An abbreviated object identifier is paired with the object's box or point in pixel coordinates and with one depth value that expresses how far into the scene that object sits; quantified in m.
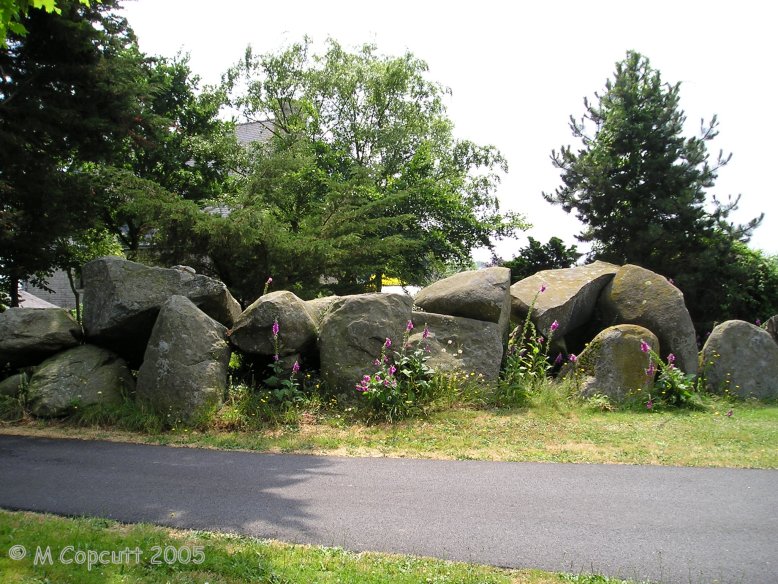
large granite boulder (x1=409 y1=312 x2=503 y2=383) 9.23
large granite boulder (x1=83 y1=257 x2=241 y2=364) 8.78
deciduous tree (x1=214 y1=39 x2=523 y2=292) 12.35
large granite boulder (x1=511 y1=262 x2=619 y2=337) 10.24
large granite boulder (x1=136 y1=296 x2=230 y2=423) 7.87
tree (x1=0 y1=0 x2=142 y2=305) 10.05
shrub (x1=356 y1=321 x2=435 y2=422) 8.21
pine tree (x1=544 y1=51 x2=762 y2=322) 13.95
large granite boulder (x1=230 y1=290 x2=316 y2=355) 8.70
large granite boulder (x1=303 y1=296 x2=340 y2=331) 9.34
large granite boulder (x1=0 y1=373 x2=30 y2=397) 8.52
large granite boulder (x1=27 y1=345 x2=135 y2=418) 8.13
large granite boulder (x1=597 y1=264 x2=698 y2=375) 10.16
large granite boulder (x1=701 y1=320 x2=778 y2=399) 10.24
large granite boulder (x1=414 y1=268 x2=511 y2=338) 9.62
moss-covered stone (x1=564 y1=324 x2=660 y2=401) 9.38
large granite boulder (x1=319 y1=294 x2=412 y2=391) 8.59
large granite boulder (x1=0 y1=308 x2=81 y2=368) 8.81
